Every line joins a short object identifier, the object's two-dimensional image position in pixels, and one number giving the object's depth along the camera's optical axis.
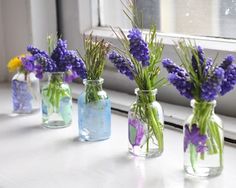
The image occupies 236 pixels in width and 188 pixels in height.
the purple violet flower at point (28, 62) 1.08
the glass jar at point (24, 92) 1.14
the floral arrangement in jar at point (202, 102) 0.80
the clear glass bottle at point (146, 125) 0.90
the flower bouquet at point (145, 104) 0.89
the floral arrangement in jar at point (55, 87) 1.02
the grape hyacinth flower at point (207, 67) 0.80
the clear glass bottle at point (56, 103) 1.06
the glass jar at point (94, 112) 0.98
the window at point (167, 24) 1.04
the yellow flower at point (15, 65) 1.12
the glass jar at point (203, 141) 0.82
